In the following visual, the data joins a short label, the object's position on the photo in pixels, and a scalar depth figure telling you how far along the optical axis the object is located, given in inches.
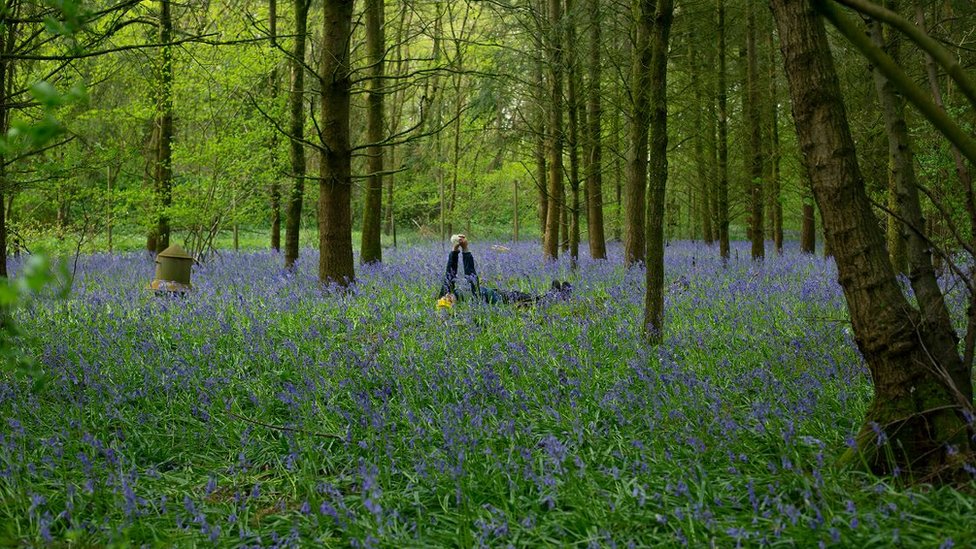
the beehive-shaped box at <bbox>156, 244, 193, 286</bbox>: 384.5
